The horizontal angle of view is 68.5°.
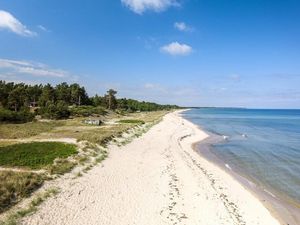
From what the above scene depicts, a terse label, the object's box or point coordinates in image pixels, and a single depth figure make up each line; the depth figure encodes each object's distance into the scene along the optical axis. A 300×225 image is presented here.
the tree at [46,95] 65.92
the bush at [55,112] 50.20
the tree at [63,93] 74.46
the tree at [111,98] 95.47
